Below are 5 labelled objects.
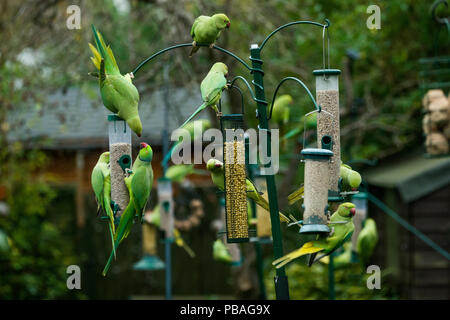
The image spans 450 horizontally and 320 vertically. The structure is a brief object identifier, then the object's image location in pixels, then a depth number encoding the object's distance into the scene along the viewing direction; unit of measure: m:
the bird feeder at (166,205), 6.37
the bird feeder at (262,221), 5.89
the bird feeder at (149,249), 7.10
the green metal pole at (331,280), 5.68
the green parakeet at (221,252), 5.72
